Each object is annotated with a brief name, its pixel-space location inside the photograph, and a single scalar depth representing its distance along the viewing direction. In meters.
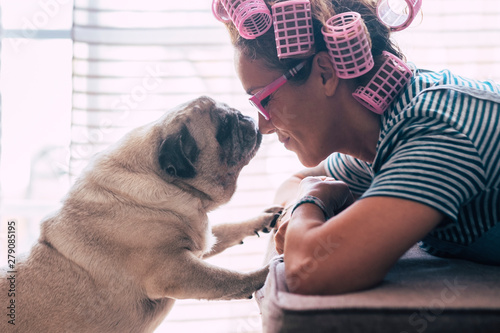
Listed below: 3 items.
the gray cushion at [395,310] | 0.72
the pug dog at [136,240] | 1.21
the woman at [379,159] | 0.79
